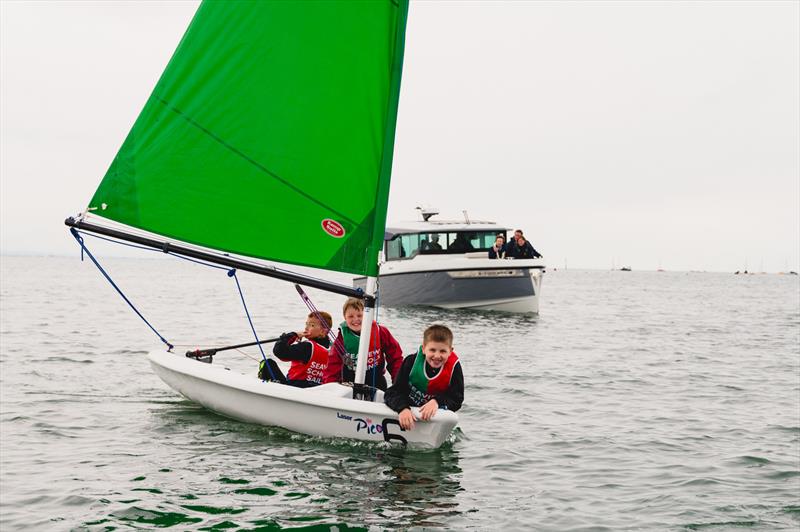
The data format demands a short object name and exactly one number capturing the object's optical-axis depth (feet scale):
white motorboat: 98.37
